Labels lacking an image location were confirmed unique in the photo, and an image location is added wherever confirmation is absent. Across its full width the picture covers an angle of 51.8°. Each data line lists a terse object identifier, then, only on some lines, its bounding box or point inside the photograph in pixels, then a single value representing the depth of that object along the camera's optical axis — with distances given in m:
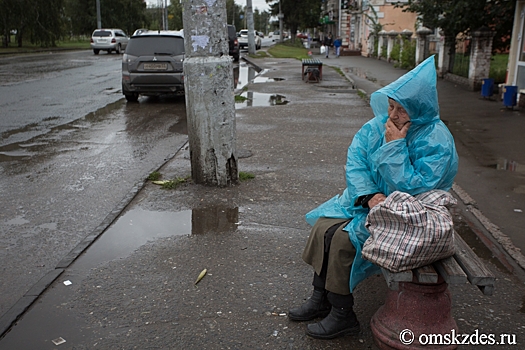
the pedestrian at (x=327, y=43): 36.72
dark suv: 13.52
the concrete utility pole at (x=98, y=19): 52.62
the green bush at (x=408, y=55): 25.05
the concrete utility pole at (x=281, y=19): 62.45
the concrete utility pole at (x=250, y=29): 38.06
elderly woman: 2.99
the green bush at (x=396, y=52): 27.69
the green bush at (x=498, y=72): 17.50
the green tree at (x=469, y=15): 15.34
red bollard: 2.95
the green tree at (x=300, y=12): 66.62
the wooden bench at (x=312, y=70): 19.11
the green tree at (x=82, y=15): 59.53
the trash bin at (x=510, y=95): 12.45
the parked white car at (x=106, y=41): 39.62
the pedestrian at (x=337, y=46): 38.19
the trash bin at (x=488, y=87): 14.15
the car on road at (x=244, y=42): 51.03
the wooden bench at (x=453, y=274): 2.72
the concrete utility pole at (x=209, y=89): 5.76
